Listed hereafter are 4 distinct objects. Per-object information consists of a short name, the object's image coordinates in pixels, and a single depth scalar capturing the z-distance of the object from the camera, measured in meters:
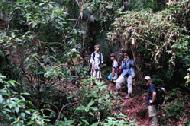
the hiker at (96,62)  13.78
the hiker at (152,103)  10.45
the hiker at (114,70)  14.47
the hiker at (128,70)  13.26
